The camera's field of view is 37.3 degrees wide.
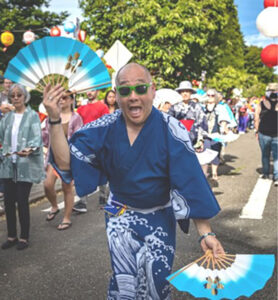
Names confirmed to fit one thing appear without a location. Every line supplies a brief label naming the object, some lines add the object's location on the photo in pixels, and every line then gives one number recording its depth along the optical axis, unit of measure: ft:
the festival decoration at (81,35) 42.32
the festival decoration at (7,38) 48.03
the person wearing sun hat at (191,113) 23.11
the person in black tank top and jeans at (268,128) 27.40
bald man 7.20
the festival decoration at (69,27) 37.42
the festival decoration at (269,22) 21.71
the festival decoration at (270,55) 23.08
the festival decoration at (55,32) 41.92
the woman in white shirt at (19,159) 15.53
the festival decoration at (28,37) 48.06
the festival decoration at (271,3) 22.19
